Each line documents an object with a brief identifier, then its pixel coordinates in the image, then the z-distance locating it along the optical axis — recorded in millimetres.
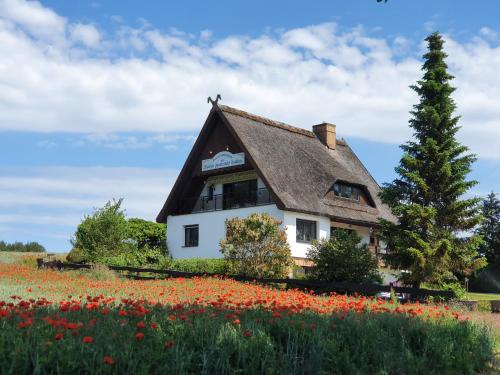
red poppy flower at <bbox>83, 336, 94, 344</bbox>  6352
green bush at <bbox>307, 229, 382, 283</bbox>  25125
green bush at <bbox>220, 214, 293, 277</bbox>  28109
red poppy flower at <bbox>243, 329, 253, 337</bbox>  7805
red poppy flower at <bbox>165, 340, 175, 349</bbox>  7006
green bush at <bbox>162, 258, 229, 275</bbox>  33594
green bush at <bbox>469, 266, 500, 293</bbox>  47844
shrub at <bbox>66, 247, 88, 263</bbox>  38812
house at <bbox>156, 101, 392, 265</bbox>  36438
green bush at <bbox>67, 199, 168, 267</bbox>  38125
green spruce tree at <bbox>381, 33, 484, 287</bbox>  27953
